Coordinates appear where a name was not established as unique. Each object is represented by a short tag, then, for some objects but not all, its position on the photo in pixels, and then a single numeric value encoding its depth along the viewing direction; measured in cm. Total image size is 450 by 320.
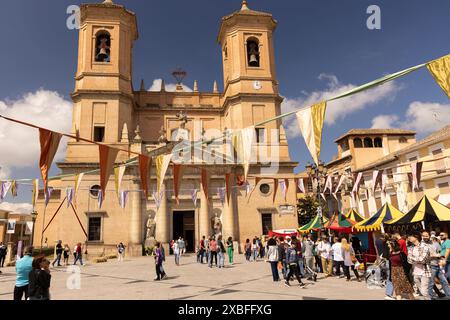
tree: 4438
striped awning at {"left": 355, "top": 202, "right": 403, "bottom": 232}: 1602
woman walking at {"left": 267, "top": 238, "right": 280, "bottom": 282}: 1166
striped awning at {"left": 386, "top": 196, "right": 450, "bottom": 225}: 1430
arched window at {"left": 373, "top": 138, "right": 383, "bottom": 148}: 4164
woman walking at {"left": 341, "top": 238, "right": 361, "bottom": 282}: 1143
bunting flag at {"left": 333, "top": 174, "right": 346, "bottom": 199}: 2113
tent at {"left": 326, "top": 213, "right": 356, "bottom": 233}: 1745
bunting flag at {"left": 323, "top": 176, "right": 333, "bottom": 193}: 2132
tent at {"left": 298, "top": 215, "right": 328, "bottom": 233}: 2004
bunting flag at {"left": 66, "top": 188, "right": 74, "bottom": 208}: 2369
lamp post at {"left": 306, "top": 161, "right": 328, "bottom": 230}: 1936
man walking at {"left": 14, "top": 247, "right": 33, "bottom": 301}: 671
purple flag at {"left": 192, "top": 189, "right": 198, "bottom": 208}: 2634
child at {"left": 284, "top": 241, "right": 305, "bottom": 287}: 1066
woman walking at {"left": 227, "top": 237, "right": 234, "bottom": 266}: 1858
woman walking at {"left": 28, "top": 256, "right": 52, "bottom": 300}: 564
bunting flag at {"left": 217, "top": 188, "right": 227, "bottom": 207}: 2663
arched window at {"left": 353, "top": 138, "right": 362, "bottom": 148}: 4147
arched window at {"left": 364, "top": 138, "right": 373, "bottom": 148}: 4172
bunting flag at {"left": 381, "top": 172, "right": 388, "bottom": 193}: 2035
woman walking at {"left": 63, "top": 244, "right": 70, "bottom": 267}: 2005
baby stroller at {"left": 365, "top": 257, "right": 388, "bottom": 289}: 991
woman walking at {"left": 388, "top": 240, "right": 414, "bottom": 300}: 758
